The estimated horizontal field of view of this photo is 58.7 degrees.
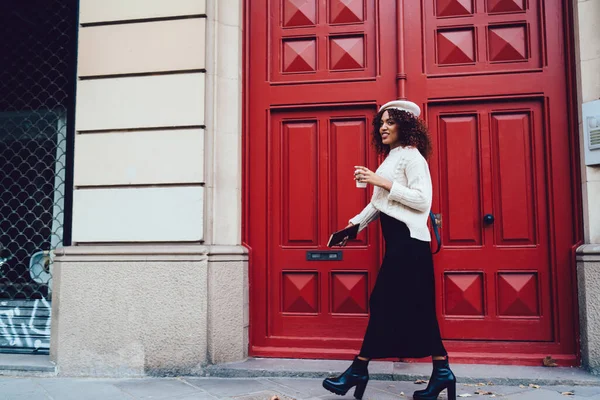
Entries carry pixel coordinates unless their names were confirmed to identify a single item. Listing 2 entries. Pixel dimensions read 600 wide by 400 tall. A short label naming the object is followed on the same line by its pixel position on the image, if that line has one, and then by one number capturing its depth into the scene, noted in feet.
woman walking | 12.48
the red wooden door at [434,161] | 16.66
